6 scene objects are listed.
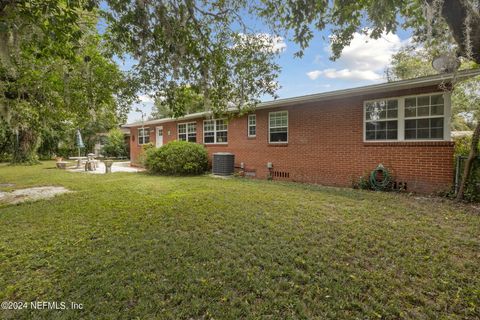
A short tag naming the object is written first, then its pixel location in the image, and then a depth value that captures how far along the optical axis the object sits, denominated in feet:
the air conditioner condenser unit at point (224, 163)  34.19
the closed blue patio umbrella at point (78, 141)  58.77
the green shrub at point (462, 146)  18.53
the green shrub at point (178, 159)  34.91
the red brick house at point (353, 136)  19.93
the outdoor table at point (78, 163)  50.83
